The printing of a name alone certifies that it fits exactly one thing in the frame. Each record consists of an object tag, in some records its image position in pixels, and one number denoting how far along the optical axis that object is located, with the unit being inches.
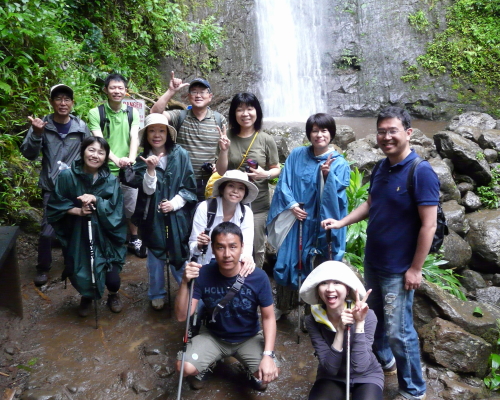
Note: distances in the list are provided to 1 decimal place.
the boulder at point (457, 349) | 147.5
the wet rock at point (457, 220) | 316.8
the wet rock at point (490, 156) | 396.4
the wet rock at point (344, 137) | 390.3
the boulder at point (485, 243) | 303.4
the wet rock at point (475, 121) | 476.4
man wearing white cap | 171.0
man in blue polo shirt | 111.7
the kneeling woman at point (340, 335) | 109.1
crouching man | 122.4
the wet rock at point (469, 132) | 427.5
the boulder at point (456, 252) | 283.6
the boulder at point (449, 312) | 165.2
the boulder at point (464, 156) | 376.5
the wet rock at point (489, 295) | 268.2
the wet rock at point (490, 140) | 408.5
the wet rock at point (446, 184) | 341.4
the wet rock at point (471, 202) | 356.0
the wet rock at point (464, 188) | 371.9
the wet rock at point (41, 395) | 123.6
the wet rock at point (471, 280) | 284.4
